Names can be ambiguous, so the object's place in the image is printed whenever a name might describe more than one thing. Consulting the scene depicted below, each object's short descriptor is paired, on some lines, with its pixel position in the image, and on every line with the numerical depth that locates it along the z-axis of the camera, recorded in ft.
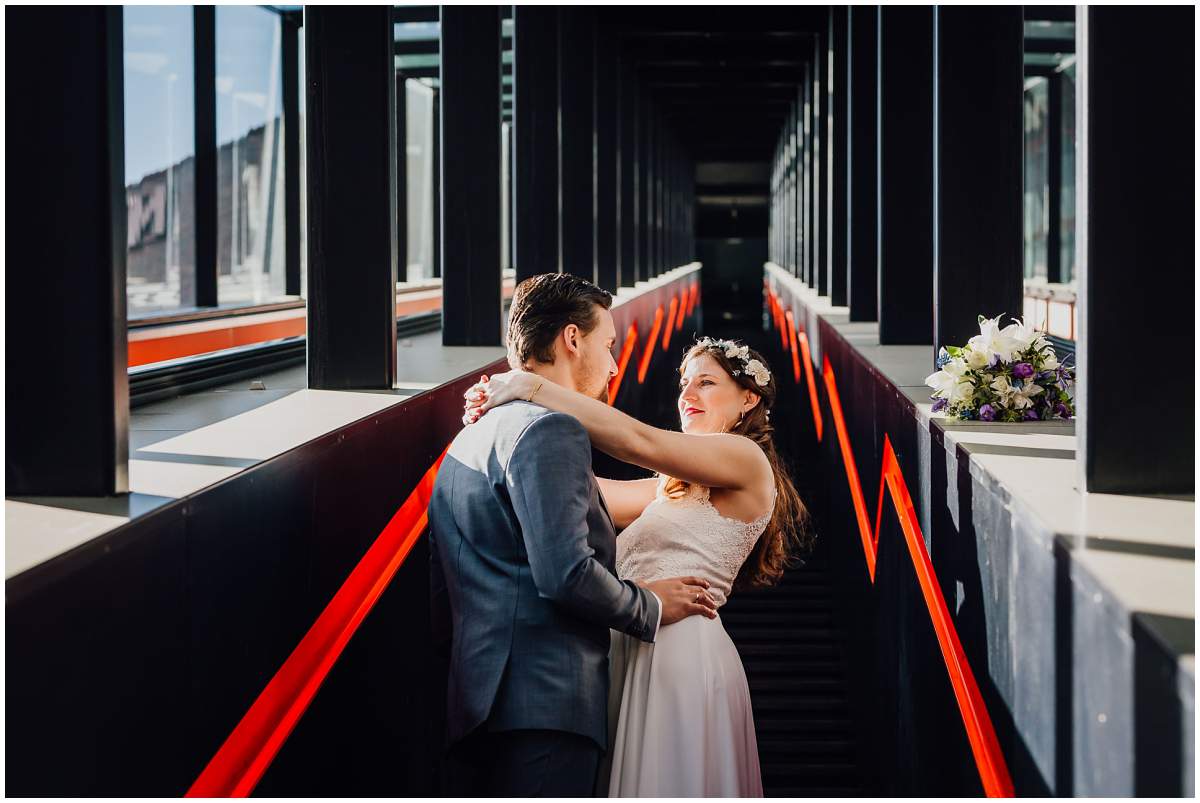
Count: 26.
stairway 21.83
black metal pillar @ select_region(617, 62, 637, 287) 65.05
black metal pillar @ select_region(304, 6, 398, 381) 15.94
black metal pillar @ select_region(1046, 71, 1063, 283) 72.02
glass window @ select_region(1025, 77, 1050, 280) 80.23
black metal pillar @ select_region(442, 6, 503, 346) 25.71
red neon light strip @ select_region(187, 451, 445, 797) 8.05
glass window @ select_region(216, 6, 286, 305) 50.37
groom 7.92
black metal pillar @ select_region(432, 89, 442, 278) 74.90
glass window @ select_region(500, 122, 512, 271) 80.54
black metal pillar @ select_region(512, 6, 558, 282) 36.14
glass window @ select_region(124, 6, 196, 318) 40.78
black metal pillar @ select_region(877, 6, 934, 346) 25.90
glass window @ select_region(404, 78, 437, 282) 79.66
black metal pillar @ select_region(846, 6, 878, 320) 35.04
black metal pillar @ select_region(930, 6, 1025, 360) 18.94
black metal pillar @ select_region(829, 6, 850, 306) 44.42
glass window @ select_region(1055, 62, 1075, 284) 73.46
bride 9.27
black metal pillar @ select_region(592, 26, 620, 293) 53.10
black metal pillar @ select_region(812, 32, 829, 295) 54.65
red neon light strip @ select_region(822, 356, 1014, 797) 8.36
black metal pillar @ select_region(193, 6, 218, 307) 39.73
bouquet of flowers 12.74
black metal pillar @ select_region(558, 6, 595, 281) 44.93
